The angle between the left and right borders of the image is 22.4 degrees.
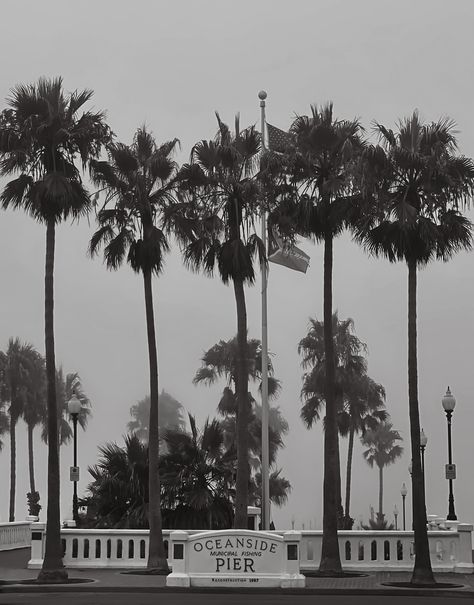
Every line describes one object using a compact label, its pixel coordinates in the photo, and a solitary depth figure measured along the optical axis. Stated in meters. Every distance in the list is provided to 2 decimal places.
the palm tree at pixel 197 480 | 35.38
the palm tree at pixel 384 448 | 113.12
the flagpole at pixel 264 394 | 35.51
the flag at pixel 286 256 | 37.50
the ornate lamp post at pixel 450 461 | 36.78
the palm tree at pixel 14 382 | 72.94
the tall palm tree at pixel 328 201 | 31.45
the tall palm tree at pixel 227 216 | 34.31
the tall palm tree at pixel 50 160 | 30.69
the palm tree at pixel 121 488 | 35.62
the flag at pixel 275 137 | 35.97
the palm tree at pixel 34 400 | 74.19
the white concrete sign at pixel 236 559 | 27.98
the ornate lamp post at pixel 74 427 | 40.97
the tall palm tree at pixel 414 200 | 30.23
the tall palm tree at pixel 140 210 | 33.53
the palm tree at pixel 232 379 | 59.61
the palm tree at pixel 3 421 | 79.69
